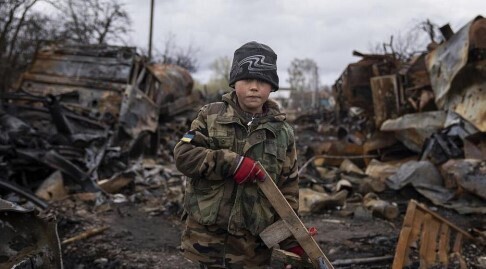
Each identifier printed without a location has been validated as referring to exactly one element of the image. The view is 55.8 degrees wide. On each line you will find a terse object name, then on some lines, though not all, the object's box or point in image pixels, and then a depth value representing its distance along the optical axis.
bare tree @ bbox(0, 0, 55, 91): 12.68
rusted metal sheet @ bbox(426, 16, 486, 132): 5.96
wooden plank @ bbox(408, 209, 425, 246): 3.46
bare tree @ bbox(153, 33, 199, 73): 28.09
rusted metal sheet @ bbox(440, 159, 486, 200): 5.21
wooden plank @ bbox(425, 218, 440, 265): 3.53
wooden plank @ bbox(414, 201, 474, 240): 3.55
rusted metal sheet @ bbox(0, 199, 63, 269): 1.95
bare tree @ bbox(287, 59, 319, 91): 60.47
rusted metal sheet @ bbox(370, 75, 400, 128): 8.73
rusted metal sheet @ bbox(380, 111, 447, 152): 7.11
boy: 1.79
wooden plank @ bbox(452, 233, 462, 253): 3.77
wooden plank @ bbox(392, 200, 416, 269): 3.20
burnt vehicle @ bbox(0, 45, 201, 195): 5.72
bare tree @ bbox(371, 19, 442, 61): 16.12
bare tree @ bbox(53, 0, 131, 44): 19.28
